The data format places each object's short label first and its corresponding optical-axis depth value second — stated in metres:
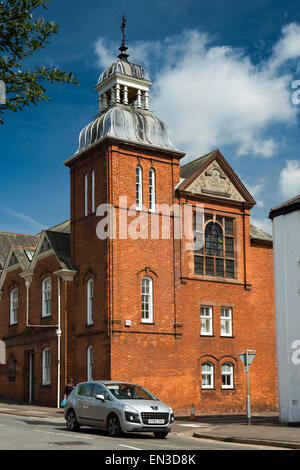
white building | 23.41
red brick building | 31.89
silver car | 17.55
